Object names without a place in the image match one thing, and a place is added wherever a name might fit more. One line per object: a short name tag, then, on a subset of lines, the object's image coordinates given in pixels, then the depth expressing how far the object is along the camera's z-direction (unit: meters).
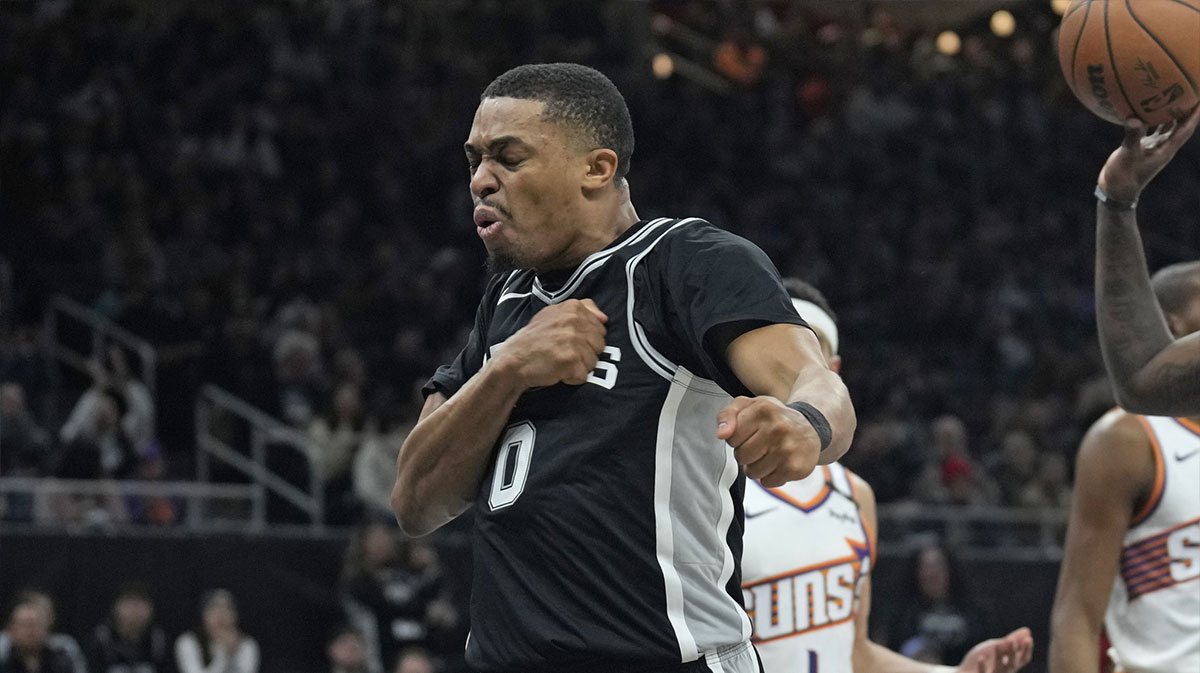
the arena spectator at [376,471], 12.61
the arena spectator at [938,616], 10.99
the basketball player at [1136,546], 4.45
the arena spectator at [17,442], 12.03
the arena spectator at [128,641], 10.98
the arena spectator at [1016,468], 15.24
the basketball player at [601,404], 3.03
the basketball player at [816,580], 4.53
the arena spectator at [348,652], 11.37
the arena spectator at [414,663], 10.74
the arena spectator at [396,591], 11.65
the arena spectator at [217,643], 11.19
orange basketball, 3.79
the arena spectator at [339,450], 12.67
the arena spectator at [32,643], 10.34
